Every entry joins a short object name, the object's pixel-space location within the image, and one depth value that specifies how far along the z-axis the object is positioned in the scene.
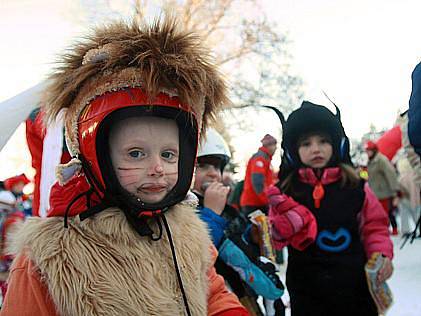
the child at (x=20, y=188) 5.29
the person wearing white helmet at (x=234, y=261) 2.18
